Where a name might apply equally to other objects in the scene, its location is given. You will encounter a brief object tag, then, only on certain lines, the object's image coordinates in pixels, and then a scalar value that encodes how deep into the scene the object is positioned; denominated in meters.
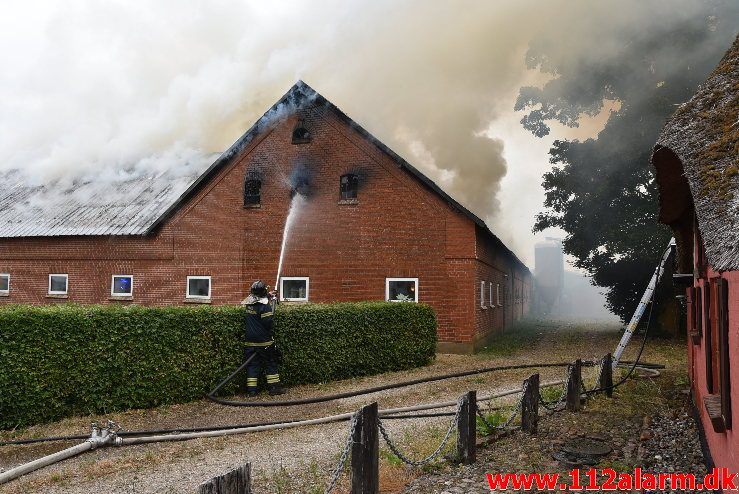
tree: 20.16
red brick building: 17.50
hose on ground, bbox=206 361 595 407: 8.65
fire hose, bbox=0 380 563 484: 6.56
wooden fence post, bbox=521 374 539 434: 7.80
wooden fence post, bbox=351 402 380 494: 5.19
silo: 63.31
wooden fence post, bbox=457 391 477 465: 6.63
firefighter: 10.84
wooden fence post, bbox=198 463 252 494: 3.08
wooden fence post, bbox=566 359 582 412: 9.12
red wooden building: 4.23
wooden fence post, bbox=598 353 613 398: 10.37
